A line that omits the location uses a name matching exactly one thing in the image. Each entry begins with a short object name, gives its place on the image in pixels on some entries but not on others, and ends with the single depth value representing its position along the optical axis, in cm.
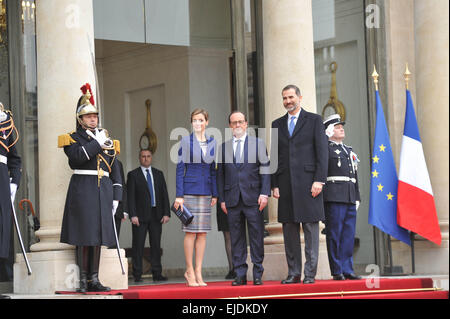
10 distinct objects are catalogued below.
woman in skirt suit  1933
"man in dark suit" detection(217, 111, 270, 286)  1955
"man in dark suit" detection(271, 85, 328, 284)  1909
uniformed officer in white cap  2087
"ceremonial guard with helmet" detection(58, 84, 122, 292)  1870
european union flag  2334
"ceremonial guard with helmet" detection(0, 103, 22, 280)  1773
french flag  2337
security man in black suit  2553
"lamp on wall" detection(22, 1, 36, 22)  2341
